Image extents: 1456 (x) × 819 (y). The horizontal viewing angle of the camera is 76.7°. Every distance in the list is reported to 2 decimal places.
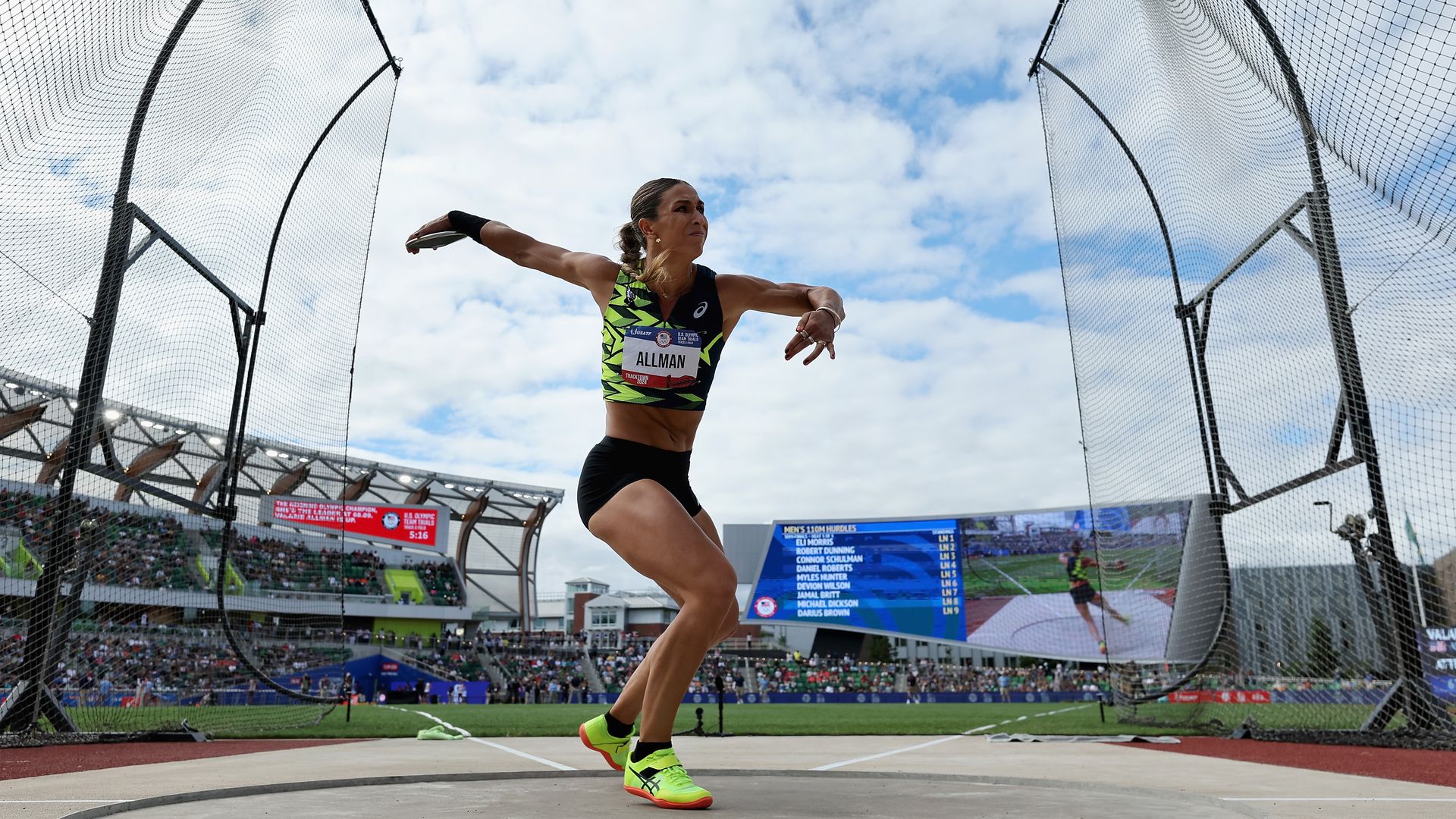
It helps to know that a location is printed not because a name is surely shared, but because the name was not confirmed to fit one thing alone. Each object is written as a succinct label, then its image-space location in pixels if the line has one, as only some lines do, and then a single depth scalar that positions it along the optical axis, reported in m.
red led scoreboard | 41.84
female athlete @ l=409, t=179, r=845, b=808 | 3.12
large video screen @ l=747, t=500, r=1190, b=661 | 36.44
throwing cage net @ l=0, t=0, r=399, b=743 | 5.87
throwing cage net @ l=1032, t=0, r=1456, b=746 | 5.65
